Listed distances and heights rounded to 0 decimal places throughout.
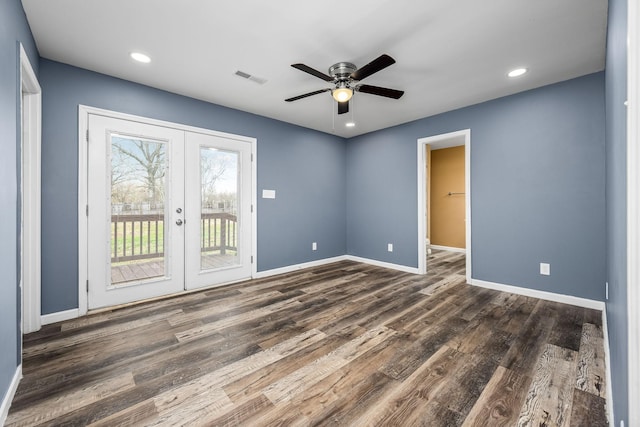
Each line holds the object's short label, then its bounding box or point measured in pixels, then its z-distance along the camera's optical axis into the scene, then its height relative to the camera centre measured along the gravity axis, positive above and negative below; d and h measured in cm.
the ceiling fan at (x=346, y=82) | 239 +128
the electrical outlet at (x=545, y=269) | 315 -65
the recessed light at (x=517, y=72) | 278 +153
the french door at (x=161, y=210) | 286 +6
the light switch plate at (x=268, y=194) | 421 +34
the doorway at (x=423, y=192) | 425 +37
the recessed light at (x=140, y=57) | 251 +153
